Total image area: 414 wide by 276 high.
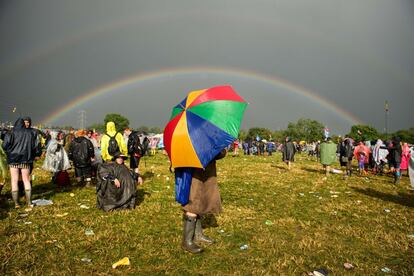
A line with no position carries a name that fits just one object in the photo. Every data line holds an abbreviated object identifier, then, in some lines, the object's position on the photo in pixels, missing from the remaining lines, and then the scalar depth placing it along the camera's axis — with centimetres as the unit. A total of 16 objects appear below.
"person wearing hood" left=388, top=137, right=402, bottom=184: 1441
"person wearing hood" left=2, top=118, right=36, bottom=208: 734
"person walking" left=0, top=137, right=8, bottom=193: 564
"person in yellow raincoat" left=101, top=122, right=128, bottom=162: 939
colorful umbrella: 442
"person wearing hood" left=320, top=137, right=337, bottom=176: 1506
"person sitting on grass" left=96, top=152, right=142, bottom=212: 759
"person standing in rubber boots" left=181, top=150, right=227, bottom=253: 491
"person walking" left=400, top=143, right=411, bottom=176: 1664
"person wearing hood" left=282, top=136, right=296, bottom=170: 1795
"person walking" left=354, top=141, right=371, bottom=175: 1741
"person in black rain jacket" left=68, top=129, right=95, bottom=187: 1061
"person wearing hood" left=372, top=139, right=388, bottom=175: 1783
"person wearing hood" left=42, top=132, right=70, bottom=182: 1066
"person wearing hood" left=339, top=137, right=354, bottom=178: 1531
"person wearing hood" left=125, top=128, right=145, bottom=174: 1149
